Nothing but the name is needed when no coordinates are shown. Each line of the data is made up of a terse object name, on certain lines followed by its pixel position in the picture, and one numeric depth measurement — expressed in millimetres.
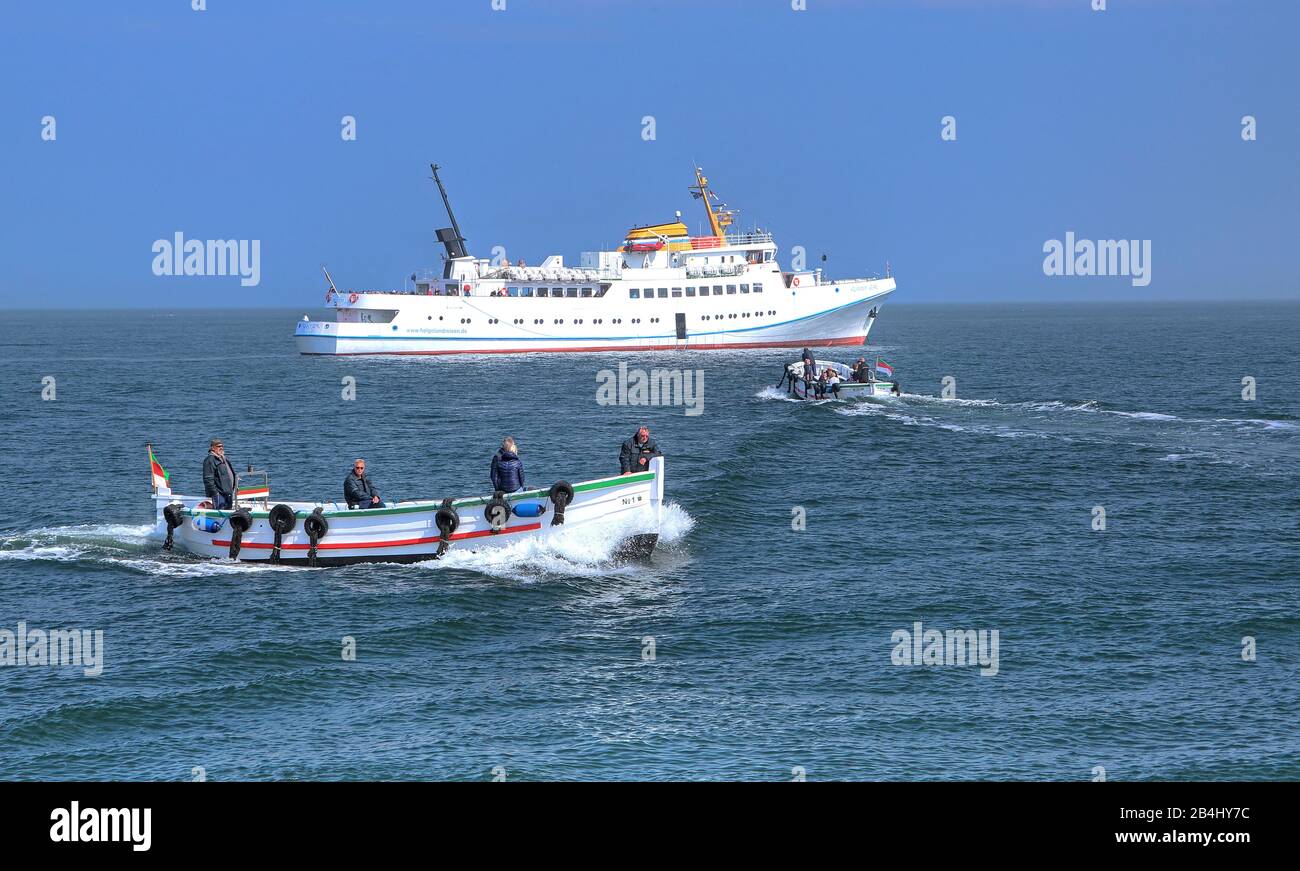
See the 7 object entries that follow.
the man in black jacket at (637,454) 26547
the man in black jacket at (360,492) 25922
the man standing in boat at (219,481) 26422
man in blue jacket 26047
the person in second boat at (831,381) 59344
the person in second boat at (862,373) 59969
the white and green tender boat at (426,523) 25703
